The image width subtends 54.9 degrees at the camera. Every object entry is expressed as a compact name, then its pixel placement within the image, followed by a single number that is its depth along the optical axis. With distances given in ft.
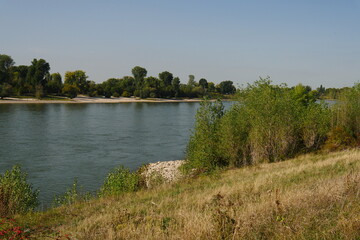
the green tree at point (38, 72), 460.55
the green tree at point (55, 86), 479.82
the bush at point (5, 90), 398.62
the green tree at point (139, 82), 607.12
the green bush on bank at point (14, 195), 55.77
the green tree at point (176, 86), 630.00
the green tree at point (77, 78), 552.00
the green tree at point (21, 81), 444.96
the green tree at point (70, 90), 481.46
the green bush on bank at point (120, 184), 72.49
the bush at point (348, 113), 124.16
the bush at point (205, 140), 98.02
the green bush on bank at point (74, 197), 64.54
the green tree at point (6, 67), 438.40
